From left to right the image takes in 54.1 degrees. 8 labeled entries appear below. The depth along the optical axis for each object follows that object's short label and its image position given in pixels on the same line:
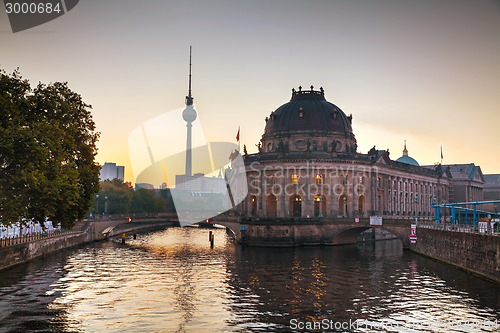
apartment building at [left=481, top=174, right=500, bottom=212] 179.34
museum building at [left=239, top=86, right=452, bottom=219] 100.50
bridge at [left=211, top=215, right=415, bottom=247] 84.44
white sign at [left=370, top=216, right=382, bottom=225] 82.73
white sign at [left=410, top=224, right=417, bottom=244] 75.30
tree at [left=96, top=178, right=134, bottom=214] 126.79
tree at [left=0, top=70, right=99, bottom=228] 43.28
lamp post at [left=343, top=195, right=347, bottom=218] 101.50
